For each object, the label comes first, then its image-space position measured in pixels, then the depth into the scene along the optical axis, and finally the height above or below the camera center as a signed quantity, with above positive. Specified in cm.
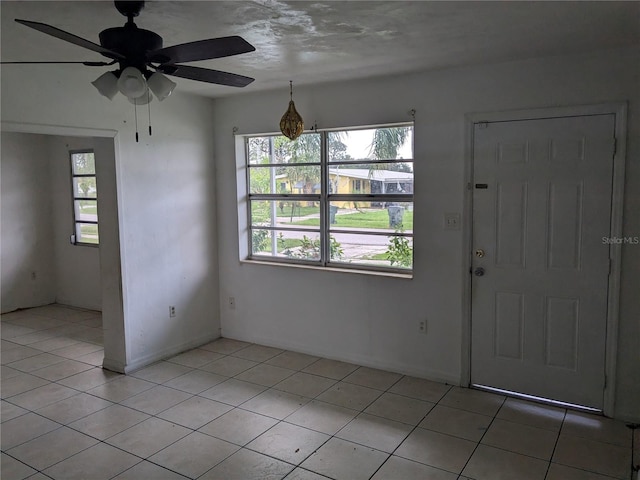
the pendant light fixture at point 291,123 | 400 +61
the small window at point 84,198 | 602 +3
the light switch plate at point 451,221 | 372 -19
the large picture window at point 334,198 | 409 +0
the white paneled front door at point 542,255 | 327 -42
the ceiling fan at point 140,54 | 212 +64
